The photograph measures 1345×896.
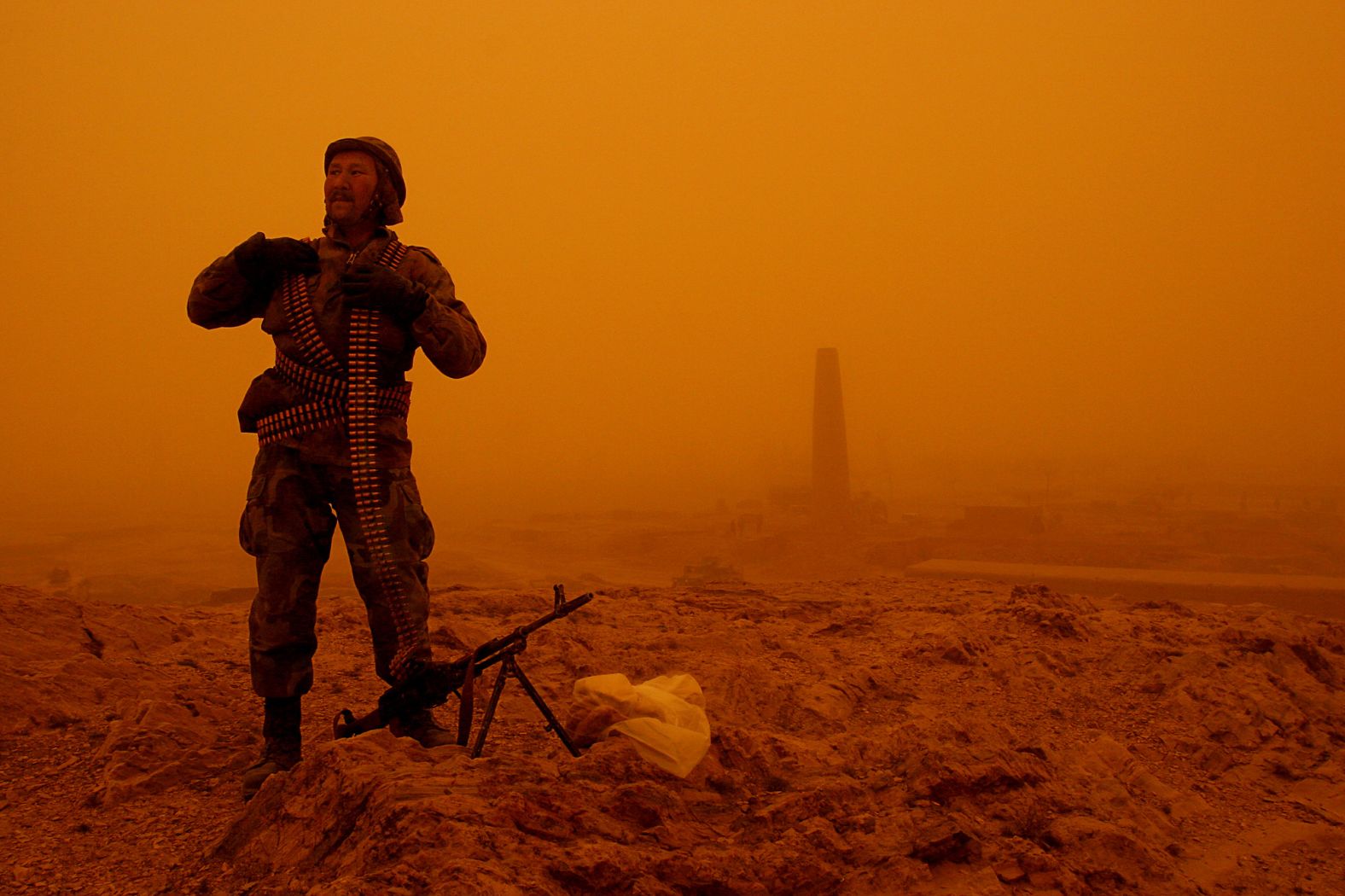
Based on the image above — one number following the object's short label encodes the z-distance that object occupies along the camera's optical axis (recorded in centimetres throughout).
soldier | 294
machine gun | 277
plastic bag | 286
